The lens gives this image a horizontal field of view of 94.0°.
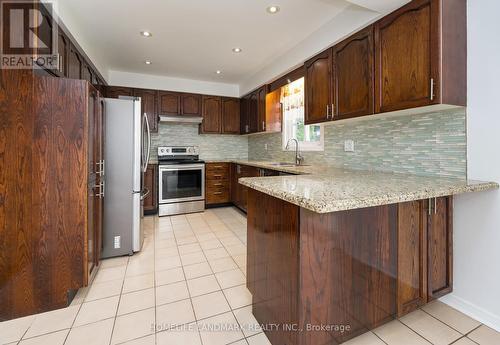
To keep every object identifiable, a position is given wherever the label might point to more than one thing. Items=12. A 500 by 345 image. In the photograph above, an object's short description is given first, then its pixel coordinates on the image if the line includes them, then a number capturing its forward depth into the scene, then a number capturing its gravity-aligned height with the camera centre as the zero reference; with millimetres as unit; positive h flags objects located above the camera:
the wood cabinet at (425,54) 1443 +768
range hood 4254 +960
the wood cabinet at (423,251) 1364 -509
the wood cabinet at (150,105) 4145 +1174
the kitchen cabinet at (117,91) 3922 +1343
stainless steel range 3932 -259
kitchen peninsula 1092 -451
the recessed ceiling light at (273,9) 2223 +1558
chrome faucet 3338 +202
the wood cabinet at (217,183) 4328 -249
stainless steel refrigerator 2311 -52
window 3141 +736
